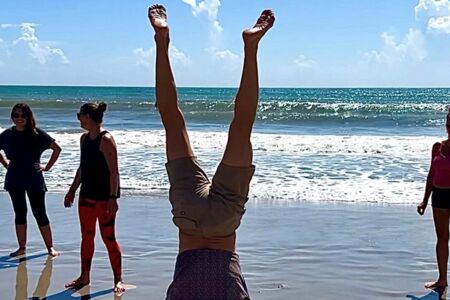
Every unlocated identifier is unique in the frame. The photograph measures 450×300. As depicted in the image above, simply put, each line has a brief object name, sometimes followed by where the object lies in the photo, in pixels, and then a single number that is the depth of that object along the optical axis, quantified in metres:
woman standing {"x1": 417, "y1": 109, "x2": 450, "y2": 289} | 5.91
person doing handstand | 2.69
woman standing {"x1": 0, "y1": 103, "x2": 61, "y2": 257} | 6.88
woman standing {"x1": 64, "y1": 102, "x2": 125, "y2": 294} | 5.72
